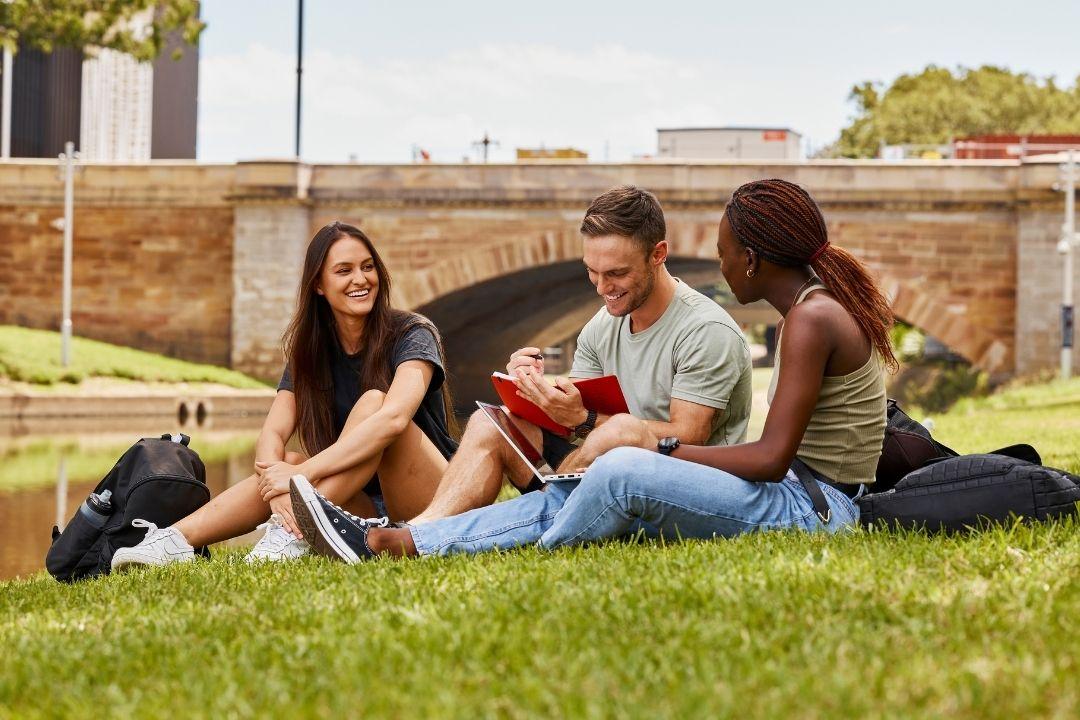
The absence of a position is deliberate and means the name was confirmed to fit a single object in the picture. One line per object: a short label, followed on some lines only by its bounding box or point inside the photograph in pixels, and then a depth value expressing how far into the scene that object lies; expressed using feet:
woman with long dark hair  15.29
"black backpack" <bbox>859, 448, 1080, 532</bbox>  12.03
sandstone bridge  67.92
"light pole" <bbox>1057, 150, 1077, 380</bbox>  64.59
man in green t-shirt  13.60
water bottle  15.81
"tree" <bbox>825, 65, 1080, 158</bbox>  146.72
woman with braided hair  12.01
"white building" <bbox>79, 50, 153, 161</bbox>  111.34
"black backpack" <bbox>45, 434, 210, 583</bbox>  15.72
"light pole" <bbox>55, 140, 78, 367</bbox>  65.86
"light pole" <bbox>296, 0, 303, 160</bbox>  83.76
